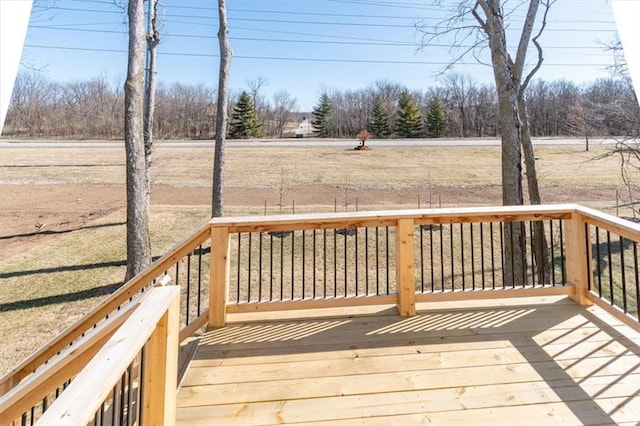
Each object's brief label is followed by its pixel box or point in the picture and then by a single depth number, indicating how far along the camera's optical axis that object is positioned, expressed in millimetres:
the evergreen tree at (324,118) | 32750
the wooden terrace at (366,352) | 1240
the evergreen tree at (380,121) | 32312
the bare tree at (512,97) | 5562
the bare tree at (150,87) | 8117
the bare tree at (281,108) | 34147
